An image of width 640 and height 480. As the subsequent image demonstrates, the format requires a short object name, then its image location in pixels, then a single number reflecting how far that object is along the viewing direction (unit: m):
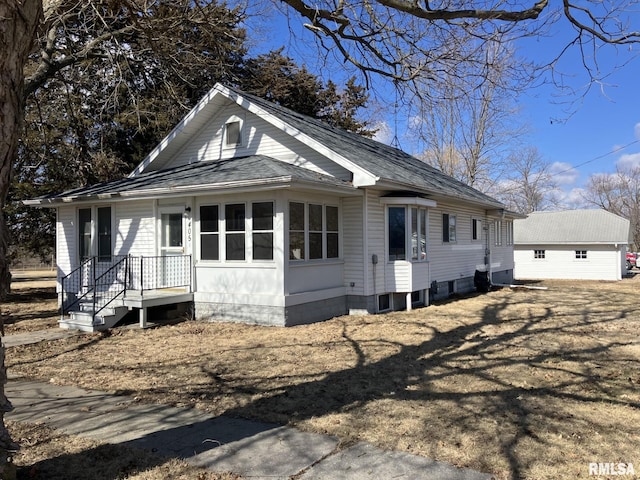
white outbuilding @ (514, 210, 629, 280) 29.69
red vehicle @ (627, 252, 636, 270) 40.65
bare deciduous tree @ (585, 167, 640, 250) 53.38
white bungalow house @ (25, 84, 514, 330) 10.99
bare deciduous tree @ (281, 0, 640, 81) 6.23
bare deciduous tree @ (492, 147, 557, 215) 50.53
